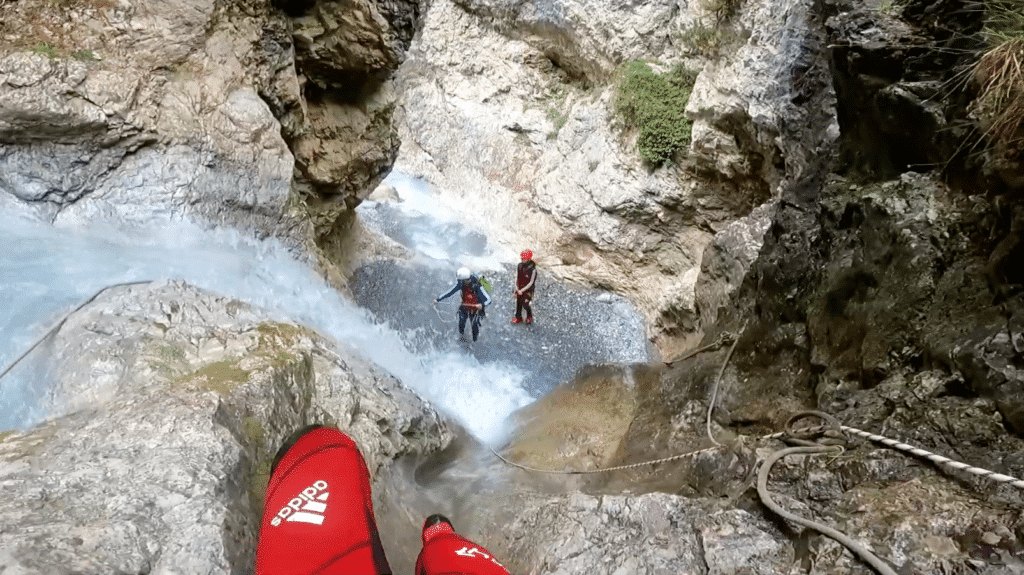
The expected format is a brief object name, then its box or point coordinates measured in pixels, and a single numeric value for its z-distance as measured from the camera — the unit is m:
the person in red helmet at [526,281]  8.98
